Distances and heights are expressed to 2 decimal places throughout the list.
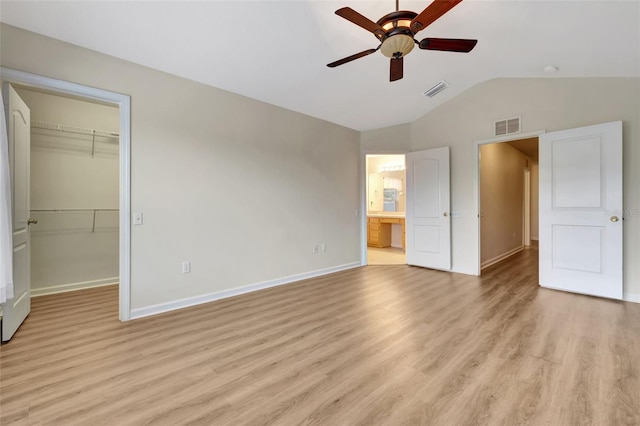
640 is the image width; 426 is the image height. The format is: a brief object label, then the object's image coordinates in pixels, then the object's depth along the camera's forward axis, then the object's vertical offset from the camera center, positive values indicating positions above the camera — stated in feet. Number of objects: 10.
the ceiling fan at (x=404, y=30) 6.08 +4.16
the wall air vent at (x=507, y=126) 13.32 +4.05
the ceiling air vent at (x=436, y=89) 13.23 +5.85
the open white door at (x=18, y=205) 7.84 +0.23
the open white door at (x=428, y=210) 15.64 +0.13
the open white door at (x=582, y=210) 10.91 +0.08
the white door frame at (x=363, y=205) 17.46 +0.45
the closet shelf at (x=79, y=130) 11.80 +3.60
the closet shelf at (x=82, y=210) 11.95 +0.10
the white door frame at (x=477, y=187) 14.57 +1.28
